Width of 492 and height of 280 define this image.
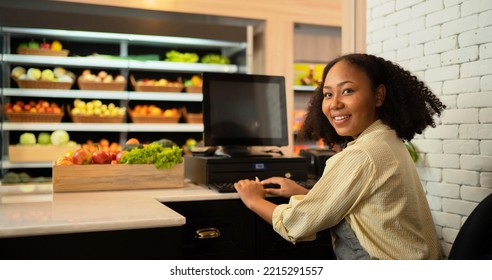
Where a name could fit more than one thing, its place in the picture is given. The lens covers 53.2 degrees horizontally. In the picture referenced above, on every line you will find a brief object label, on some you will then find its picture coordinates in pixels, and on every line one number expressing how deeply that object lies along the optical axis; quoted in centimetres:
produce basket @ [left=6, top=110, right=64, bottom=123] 448
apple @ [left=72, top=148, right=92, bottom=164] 241
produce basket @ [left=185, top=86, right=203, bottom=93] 508
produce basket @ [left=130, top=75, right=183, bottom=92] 488
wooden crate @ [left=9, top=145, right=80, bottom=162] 449
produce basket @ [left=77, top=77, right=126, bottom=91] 471
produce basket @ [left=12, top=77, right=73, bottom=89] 455
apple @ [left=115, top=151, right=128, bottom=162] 250
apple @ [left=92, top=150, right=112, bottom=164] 246
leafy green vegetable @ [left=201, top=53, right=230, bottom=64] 516
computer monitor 265
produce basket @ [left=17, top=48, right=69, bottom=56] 455
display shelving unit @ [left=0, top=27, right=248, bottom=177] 448
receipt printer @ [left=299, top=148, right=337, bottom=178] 296
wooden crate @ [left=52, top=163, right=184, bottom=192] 237
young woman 157
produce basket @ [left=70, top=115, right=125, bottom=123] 475
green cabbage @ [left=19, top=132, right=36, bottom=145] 461
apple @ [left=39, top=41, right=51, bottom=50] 462
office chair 125
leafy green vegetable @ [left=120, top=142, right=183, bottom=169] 247
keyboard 232
